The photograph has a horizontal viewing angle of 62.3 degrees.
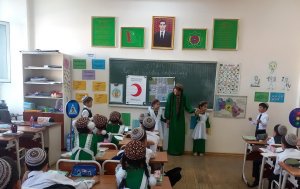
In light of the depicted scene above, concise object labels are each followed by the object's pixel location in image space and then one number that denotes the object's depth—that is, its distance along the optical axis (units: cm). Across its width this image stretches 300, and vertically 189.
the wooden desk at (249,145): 397
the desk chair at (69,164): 242
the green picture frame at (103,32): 558
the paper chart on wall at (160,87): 564
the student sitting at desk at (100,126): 328
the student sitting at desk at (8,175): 139
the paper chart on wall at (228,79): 547
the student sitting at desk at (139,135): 257
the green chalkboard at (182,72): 554
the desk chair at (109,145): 331
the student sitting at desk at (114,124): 399
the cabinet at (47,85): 533
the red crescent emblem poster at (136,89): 566
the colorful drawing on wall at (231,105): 552
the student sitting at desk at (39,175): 173
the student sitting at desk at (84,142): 265
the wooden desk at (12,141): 363
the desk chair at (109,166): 255
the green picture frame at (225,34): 538
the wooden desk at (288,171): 265
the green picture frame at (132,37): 554
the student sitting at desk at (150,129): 324
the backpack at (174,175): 310
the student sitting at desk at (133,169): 205
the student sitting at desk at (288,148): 302
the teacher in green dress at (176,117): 550
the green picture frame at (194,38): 545
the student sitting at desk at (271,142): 371
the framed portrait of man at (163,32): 545
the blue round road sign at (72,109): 440
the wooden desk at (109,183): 220
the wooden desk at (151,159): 282
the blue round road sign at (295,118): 417
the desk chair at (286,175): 284
